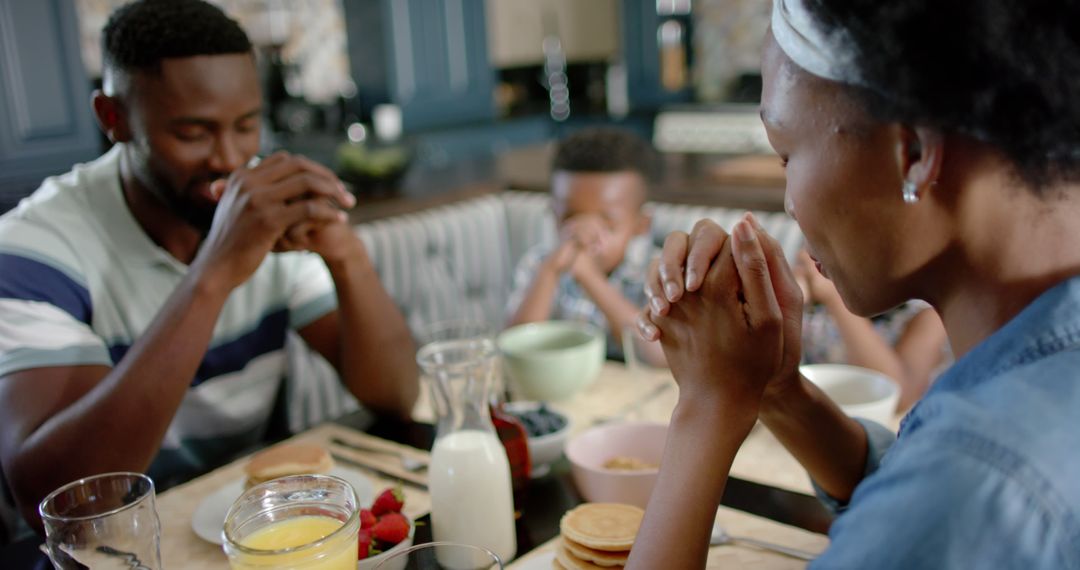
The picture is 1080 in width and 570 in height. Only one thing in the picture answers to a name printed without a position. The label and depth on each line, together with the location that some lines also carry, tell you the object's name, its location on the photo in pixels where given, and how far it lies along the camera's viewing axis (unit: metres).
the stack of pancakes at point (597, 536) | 0.89
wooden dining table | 1.00
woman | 0.52
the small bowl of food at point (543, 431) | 1.20
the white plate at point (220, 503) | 1.06
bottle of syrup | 1.11
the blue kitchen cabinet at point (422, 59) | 4.97
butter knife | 1.17
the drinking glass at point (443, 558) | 0.78
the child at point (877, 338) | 1.61
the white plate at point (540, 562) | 0.94
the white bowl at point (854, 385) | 1.29
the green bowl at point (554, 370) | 1.44
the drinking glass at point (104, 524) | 0.88
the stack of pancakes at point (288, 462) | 1.14
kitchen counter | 2.39
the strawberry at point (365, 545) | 0.95
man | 1.20
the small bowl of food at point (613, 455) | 1.06
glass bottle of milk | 0.98
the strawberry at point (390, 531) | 0.97
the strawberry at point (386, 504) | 1.01
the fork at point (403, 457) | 1.23
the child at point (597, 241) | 2.06
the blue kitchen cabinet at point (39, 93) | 3.37
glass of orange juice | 0.76
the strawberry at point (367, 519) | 0.98
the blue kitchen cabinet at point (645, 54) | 5.91
